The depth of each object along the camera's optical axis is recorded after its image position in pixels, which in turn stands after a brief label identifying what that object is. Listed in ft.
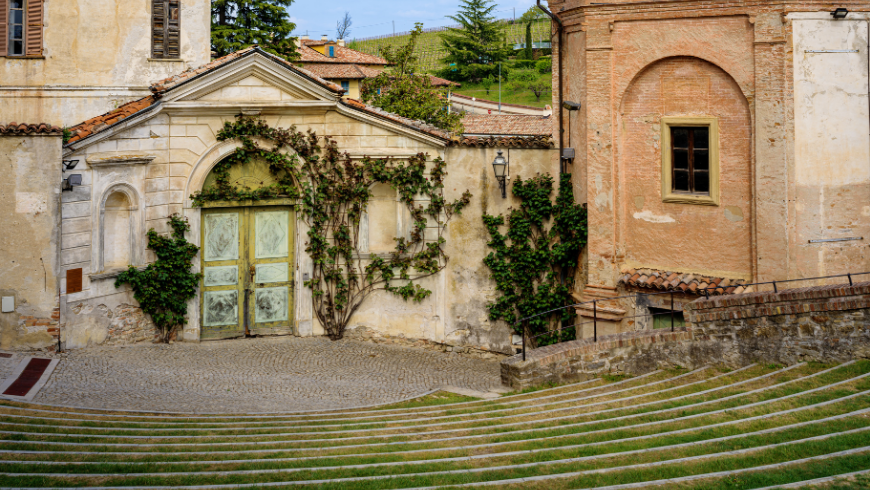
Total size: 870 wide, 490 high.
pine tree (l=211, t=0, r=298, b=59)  115.44
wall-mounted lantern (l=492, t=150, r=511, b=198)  46.34
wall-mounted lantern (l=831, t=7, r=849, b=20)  38.65
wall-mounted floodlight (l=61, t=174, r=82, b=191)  40.22
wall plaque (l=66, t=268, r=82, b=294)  40.57
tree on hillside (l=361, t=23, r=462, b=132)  104.53
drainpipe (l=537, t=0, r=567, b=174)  46.12
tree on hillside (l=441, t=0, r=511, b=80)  210.59
